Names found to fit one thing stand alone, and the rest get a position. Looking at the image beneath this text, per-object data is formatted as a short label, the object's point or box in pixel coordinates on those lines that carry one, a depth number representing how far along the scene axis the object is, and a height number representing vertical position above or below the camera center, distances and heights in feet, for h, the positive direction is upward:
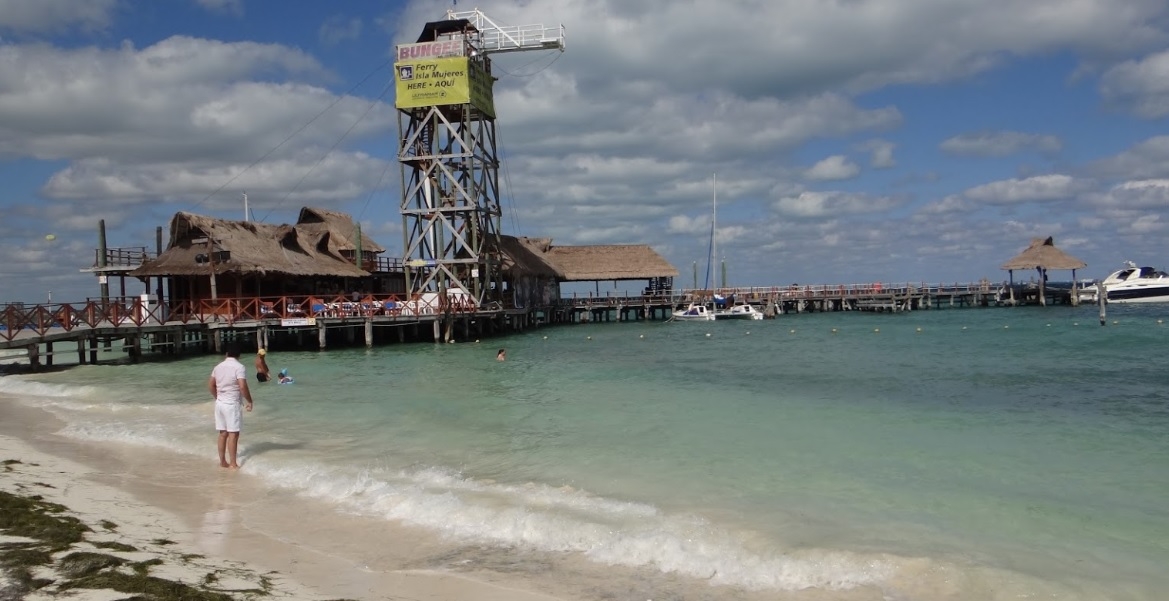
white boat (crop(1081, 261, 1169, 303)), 217.15 -0.71
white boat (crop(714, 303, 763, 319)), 184.65 -3.19
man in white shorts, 33.06 -2.97
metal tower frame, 123.65 +19.67
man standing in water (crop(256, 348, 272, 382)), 65.62 -4.22
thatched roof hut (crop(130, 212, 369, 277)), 100.22 +9.16
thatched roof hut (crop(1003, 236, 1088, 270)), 203.51 +7.39
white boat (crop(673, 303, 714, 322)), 181.98 -3.03
